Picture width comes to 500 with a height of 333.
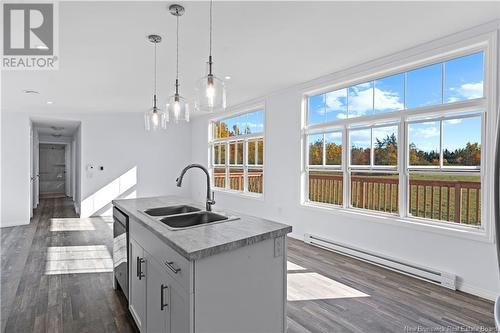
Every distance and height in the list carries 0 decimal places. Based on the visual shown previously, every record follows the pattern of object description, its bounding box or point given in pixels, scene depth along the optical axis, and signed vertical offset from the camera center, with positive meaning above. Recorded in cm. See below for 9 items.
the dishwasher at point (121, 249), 249 -81
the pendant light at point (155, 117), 289 +49
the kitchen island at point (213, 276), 142 -64
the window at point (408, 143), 293 +28
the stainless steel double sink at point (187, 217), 214 -43
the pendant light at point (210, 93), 204 +53
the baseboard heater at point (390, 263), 292 -119
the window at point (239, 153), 588 +27
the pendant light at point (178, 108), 261 +53
